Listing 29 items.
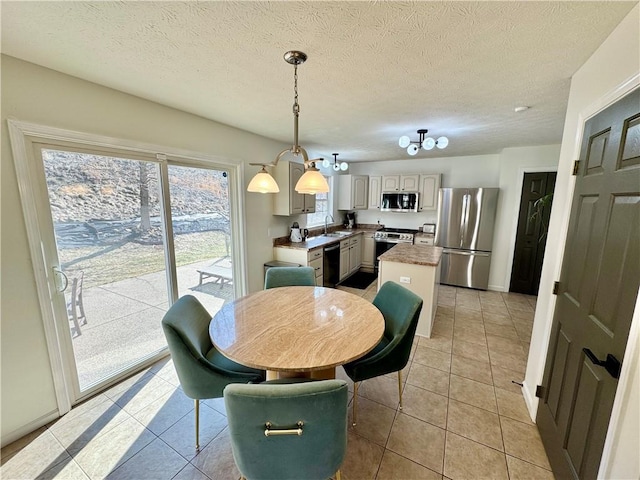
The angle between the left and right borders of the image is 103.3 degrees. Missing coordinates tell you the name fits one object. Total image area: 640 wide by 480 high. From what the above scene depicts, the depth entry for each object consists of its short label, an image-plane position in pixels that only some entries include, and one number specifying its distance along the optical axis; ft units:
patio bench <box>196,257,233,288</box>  10.00
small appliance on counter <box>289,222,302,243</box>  13.55
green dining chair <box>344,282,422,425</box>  5.49
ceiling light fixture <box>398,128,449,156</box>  8.88
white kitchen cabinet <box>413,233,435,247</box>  15.71
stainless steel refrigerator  13.93
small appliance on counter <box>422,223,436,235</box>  16.93
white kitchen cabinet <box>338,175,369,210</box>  18.34
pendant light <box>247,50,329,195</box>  4.87
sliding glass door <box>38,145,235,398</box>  6.23
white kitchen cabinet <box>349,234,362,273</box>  16.71
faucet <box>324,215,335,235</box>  17.54
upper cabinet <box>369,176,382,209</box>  18.17
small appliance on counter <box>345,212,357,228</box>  19.90
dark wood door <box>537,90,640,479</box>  3.33
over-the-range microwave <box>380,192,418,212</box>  16.88
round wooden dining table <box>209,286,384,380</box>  4.21
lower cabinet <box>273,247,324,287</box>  12.05
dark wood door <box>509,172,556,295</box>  12.87
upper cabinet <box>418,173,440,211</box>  16.29
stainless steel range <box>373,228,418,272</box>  16.92
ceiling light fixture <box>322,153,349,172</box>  15.38
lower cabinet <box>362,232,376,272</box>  18.22
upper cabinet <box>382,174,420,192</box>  16.88
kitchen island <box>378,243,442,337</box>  9.30
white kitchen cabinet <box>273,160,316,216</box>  12.12
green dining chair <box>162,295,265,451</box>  4.69
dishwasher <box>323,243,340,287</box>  13.74
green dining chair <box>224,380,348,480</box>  3.12
